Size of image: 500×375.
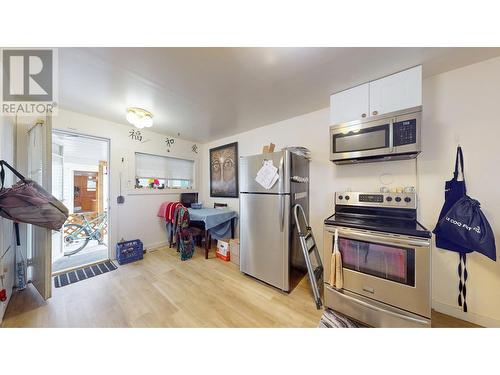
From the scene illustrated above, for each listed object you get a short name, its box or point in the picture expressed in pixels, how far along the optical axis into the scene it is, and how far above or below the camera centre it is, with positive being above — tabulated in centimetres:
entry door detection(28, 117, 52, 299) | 157 +5
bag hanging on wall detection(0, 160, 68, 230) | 131 -17
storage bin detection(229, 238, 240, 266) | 247 -99
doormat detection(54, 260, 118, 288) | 199 -118
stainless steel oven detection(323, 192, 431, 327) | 114 -60
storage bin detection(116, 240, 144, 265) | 247 -103
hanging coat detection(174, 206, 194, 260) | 260 -76
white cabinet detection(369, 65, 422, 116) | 132 +83
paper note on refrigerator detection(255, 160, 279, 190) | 180 +13
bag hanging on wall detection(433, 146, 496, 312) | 116 -30
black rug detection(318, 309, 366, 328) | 134 -115
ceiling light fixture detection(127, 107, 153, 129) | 199 +87
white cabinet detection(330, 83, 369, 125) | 155 +83
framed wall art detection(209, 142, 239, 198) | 315 +32
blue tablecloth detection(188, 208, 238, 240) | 256 -54
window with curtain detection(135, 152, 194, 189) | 296 +28
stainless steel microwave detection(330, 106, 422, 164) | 133 +45
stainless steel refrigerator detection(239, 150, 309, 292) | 175 -39
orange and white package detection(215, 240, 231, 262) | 260 -106
